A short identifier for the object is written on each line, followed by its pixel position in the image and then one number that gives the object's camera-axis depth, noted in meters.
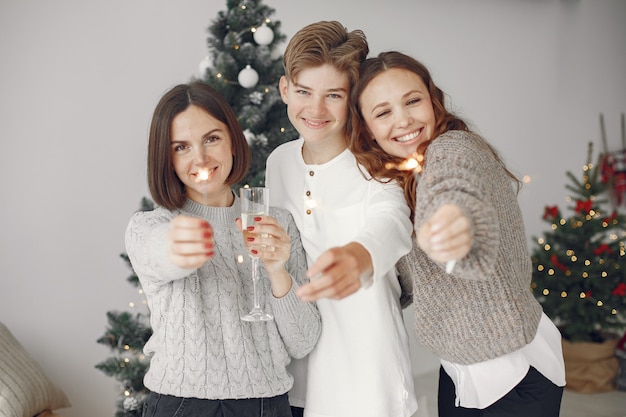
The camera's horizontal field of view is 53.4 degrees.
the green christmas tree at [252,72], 2.46
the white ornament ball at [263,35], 2.45
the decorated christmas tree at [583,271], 4.08
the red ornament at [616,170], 6.04
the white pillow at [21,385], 2.30
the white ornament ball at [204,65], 2.56
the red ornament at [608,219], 4.16
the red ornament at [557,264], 4.18
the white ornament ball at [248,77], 2.43
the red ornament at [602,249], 4.11
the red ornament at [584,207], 4.19
